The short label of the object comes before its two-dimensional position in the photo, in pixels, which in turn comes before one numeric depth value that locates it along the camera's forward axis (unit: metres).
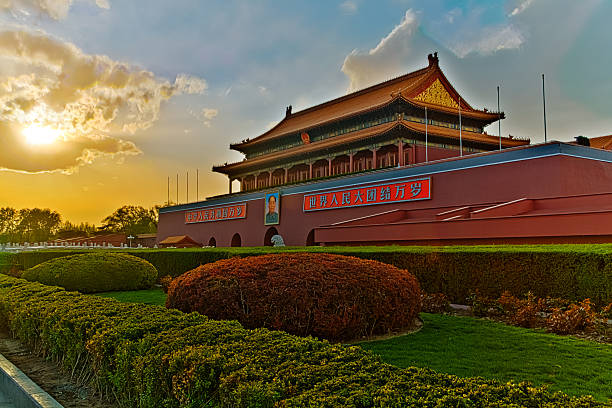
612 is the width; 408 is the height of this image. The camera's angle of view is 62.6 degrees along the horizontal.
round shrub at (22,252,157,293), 13.03
